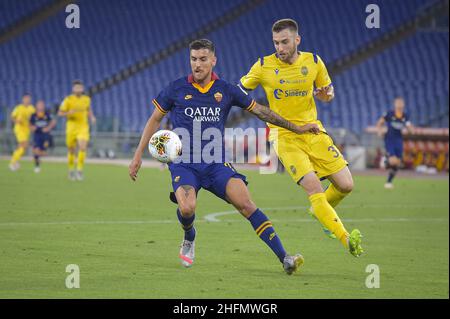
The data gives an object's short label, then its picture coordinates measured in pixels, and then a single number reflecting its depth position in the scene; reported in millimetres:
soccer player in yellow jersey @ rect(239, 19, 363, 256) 10148
